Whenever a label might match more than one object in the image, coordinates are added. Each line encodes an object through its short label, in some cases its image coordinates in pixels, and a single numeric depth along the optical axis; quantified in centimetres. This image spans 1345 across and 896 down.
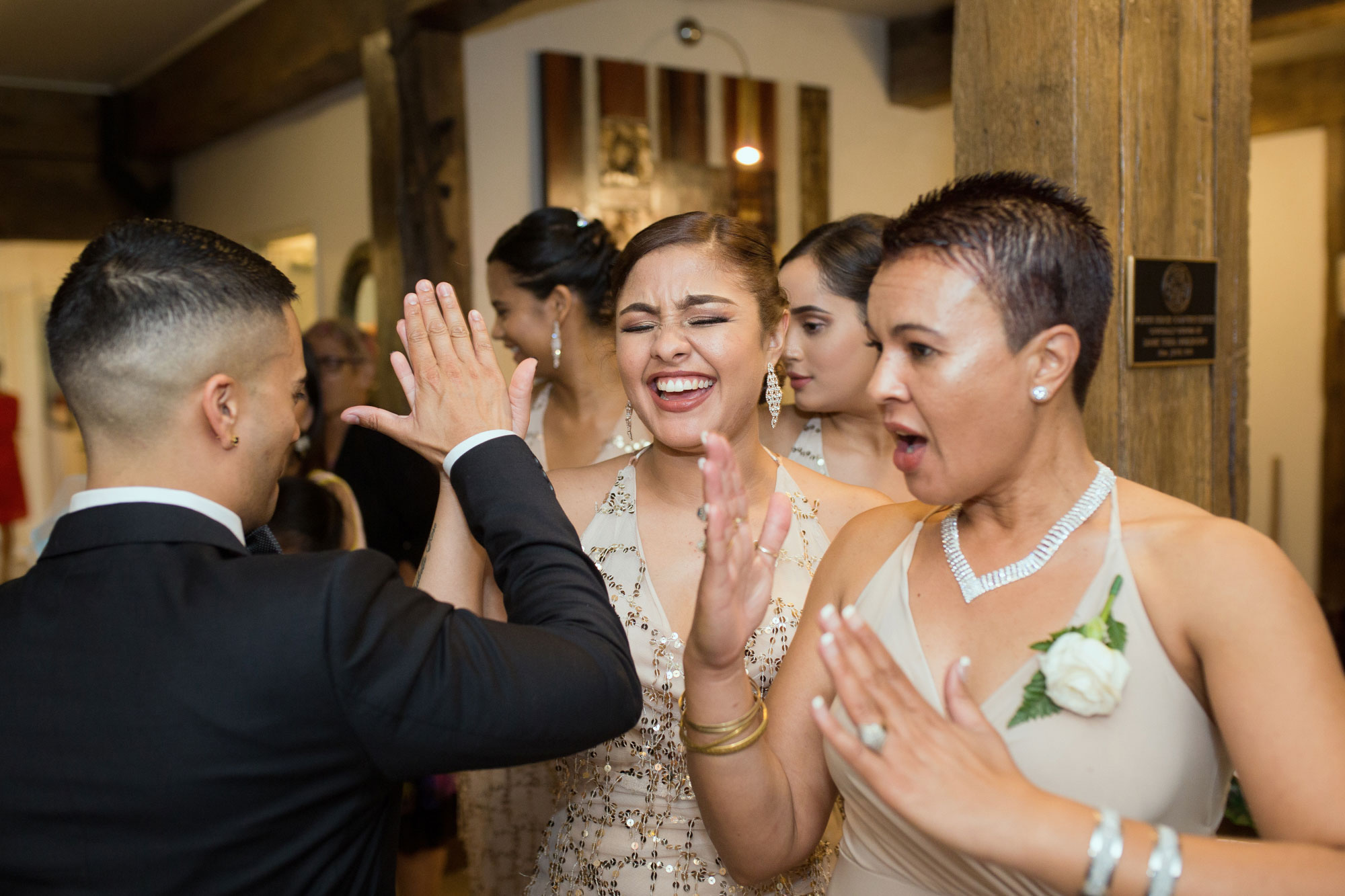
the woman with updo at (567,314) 319
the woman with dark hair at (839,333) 264
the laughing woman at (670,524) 186
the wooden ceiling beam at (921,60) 610
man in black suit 109
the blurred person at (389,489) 321
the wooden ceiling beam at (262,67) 488
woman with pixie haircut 112
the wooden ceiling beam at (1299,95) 624
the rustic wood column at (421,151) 472
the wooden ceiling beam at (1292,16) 470
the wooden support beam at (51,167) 707
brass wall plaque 225
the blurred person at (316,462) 260
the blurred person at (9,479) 750
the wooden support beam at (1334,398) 629
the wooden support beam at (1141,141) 219
